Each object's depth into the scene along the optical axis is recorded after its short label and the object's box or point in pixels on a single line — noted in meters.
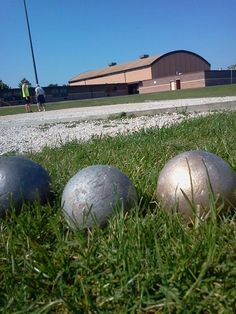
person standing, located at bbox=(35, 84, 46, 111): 19.40
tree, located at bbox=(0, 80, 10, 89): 73.86
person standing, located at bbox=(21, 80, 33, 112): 18.26
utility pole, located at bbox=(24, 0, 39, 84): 34.91
